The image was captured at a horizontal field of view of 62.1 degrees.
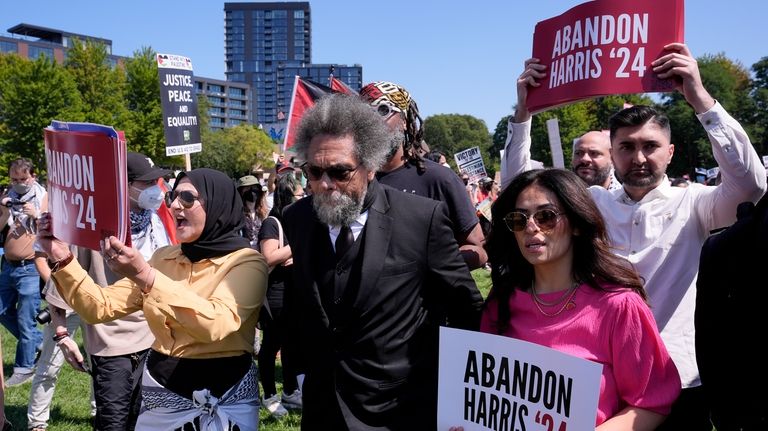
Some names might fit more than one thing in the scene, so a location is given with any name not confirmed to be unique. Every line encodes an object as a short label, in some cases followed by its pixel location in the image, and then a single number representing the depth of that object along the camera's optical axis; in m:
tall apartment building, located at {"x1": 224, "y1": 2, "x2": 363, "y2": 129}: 179.38
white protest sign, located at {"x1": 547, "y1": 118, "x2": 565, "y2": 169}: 4.55
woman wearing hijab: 2.92
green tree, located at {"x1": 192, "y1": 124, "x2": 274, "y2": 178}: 84.94
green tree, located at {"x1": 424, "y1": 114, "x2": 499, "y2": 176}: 104.90
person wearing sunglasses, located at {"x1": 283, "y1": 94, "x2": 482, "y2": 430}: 2.54
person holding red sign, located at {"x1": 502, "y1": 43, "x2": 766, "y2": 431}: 2.65
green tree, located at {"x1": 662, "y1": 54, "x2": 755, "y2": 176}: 54.41
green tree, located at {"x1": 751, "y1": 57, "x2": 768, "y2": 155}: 52.27
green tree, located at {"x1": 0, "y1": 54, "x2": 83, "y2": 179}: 41.41
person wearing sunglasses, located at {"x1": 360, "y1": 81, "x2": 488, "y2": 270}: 3.37
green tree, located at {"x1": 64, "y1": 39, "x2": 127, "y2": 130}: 50.50
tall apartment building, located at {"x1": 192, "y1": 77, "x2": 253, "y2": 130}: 172.23
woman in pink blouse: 2.14
